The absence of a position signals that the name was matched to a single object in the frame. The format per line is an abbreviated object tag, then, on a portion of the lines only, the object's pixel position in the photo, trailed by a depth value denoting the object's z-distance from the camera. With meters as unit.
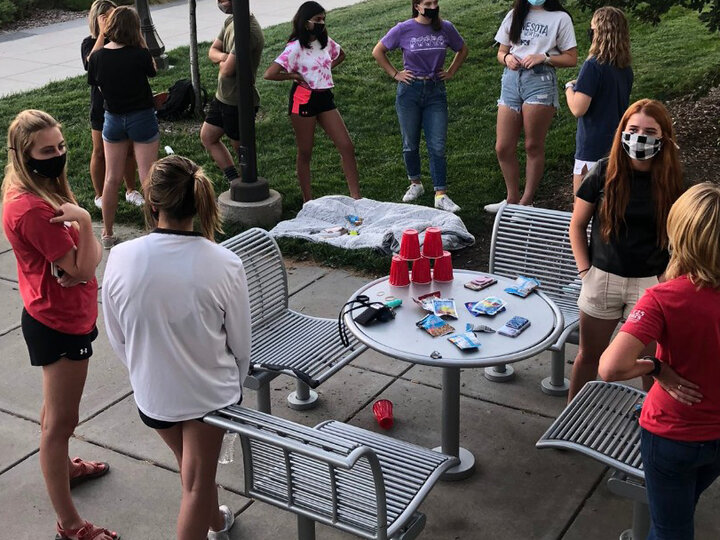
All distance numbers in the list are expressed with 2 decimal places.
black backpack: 10.91
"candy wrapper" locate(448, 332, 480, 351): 4.21
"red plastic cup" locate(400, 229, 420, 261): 4.81
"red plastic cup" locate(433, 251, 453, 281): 4.87
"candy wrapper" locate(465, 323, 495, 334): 4.39
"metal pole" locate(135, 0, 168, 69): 13.42
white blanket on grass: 7.35
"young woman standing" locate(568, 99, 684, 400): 4.23
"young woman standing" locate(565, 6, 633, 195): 6.30
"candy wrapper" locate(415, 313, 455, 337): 4.36
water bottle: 4.86
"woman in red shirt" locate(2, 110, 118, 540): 3.83
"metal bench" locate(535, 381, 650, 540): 3.80
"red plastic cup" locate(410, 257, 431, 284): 4.83
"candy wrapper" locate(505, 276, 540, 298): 4.79
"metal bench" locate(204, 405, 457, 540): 3.29
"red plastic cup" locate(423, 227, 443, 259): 4.82
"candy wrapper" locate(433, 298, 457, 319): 4.53
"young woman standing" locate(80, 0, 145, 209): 7.62
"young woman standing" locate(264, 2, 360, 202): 7.79
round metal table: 4.18
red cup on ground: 5.10
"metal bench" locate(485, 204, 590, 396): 5.39
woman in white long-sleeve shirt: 3.38
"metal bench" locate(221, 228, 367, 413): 4.79
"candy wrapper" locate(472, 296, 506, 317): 4.54
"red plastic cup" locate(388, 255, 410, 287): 4.83
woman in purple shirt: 7.82
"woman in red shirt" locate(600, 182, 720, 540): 3.00
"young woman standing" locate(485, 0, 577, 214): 7.32
